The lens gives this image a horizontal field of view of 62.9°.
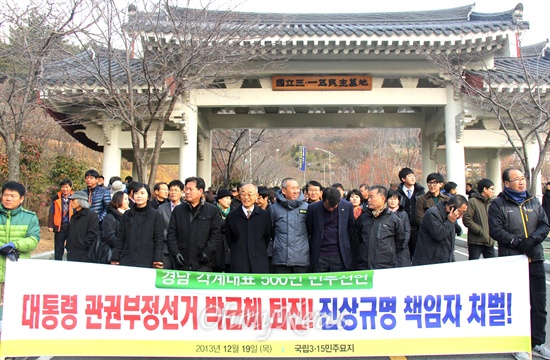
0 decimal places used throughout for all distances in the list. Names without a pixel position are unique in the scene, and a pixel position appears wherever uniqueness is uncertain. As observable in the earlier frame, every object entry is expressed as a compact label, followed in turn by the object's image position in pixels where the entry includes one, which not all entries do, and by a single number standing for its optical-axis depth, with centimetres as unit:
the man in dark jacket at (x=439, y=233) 440
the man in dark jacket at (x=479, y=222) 537
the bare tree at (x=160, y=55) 841
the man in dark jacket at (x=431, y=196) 543
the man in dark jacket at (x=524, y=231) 396
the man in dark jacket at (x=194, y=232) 464
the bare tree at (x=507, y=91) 969
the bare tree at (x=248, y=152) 2167
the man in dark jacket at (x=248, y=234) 448
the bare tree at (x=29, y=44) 755
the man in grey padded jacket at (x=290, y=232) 458
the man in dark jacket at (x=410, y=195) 571
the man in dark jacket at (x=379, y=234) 446
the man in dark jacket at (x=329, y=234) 454
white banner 368
